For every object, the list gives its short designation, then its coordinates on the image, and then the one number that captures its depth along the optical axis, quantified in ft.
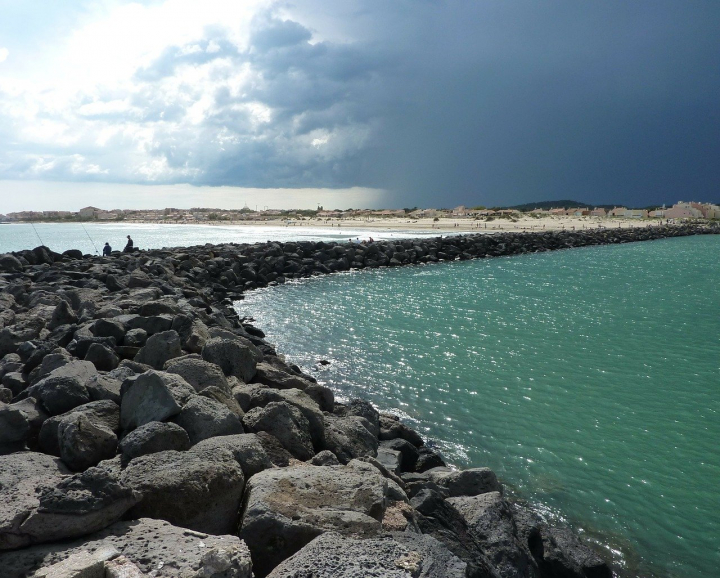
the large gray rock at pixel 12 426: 14.58
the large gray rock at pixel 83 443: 13.15
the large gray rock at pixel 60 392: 16.62
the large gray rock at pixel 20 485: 9.11
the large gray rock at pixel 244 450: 13.03
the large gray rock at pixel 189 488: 10.80
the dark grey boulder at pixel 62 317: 30.25
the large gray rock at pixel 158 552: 8.55
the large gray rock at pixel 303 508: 10.19
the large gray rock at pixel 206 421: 14.90
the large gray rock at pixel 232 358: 22.95
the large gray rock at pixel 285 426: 16.01
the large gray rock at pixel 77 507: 9.23
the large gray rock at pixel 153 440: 12.86
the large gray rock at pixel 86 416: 14.73
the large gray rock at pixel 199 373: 19.06
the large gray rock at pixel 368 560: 8.59
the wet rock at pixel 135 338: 25.96
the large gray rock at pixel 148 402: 15.10
